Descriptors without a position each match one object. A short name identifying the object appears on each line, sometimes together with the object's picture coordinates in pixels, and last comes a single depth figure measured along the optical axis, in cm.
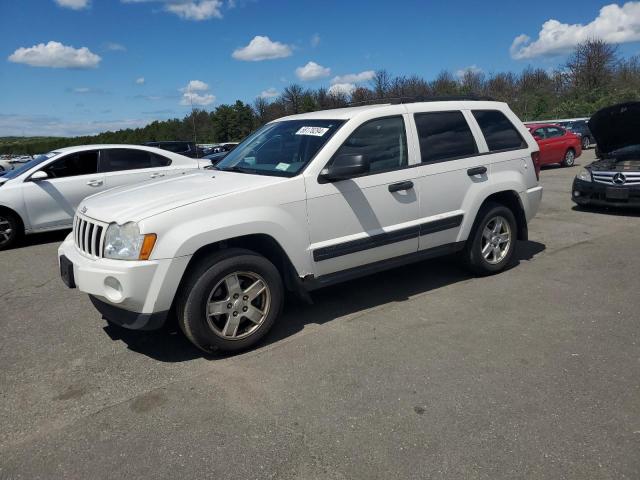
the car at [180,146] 1626
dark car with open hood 838
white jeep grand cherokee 362
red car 1686
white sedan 822
